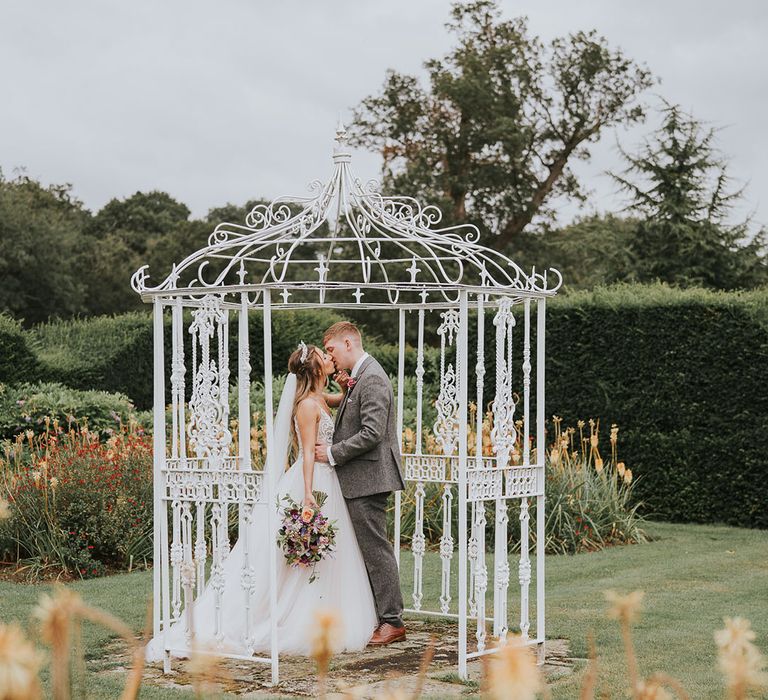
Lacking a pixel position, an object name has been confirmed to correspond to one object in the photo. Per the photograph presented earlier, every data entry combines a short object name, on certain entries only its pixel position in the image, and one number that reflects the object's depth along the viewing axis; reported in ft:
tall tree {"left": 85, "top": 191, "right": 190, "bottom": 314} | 101.45
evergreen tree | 65.21
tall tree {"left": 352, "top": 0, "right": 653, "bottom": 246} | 85.25
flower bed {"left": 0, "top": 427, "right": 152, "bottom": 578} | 30.17
